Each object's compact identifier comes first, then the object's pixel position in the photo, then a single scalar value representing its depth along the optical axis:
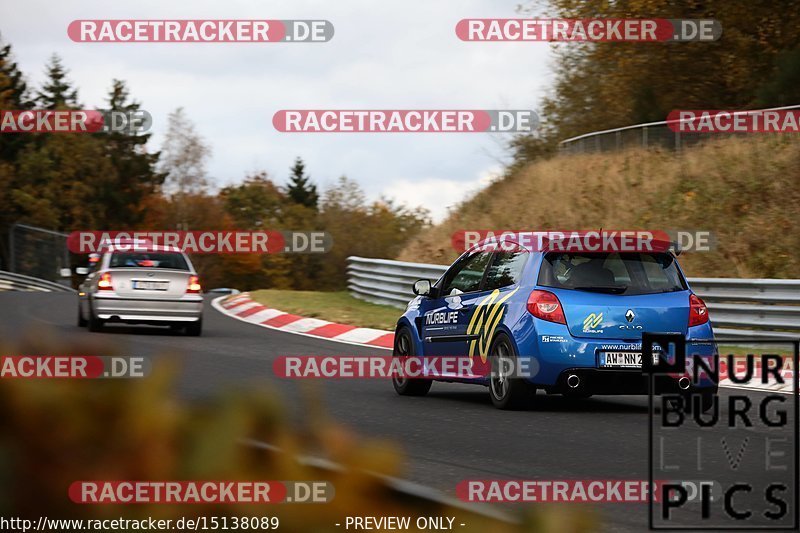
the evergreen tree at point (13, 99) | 87.44
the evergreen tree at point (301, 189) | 131.25
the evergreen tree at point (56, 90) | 103.50
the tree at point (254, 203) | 115.91
